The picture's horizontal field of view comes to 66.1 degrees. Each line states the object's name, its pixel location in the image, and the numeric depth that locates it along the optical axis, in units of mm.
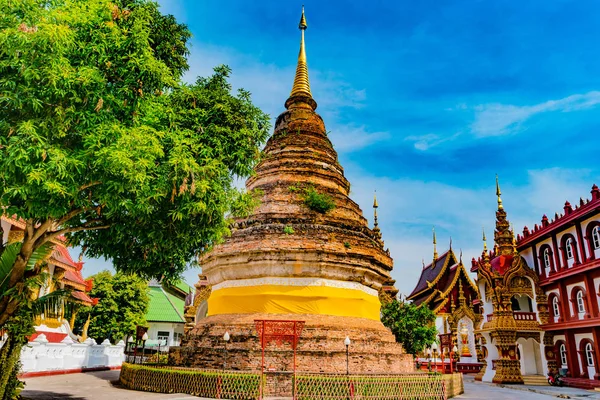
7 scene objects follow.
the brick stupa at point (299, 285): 16891
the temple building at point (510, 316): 28406
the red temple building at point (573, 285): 24875
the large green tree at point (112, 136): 8922
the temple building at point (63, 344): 19703
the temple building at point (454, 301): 39562
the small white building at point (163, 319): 45438
